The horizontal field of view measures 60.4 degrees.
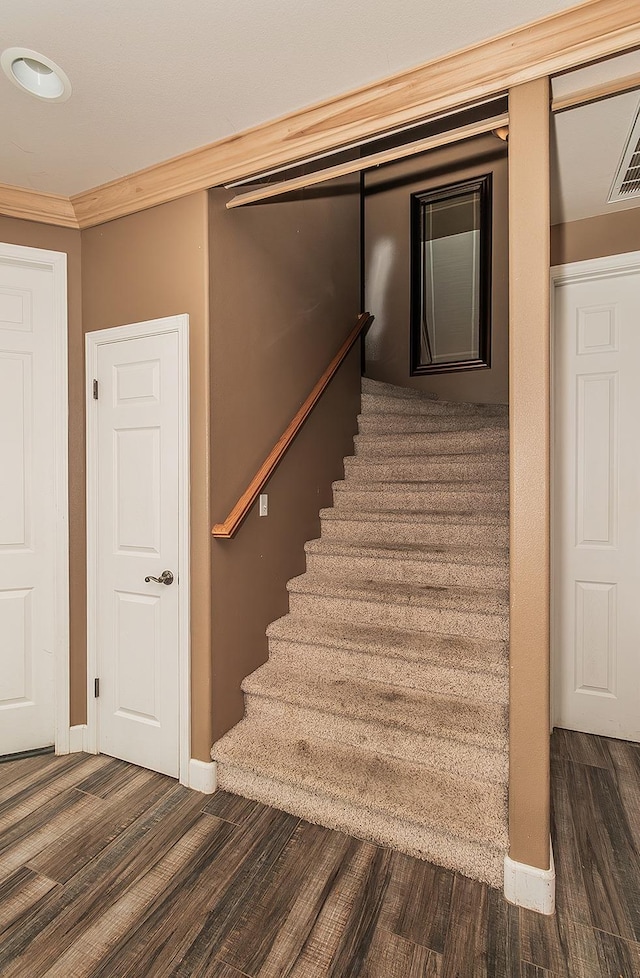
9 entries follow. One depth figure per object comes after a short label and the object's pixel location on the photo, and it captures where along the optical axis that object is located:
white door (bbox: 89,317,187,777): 2.44
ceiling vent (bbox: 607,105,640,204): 2.07
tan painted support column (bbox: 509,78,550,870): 1.69
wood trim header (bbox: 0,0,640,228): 1.57
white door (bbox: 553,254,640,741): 2.77
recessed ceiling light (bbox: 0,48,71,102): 1.71
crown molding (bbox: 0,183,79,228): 2.51
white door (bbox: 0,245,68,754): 2.62
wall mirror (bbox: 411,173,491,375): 4.77
